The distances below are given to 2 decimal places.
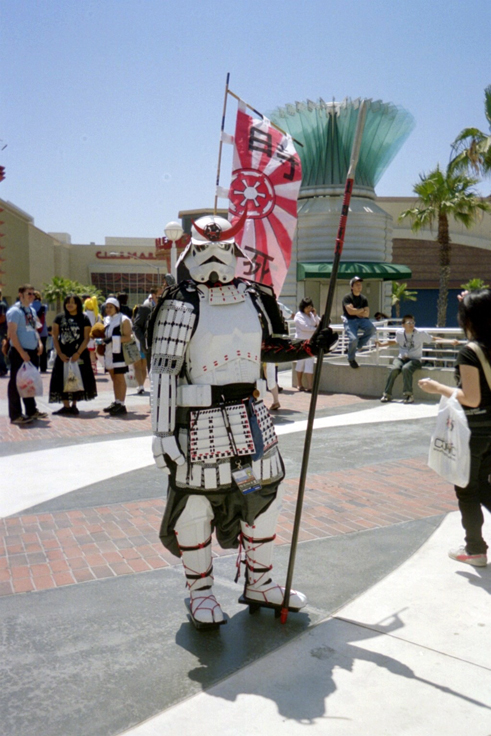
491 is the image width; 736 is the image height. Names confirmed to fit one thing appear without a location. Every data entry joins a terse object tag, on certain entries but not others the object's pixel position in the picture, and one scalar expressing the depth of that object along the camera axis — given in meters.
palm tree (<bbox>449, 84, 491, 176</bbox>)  20.91
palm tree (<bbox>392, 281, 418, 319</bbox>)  45.25
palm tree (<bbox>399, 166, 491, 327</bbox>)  25.45
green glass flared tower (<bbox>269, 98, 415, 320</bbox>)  26.05
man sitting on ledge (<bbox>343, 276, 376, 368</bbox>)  11.76
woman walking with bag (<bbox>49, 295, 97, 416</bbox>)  9.54
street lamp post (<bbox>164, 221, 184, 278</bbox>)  11.55
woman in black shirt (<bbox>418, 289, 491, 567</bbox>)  3.63
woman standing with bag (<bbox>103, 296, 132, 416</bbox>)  9.84
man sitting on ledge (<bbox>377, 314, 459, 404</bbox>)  10.85
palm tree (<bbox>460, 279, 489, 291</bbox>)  41.73
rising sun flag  5.22
